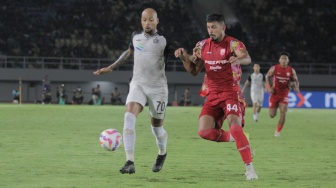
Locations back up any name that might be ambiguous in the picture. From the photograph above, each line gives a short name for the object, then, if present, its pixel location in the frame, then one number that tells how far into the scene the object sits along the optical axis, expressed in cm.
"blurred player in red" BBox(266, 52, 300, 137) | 2009
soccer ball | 1080
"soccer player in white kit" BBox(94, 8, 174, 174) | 1032
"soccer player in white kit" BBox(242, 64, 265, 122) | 3058
